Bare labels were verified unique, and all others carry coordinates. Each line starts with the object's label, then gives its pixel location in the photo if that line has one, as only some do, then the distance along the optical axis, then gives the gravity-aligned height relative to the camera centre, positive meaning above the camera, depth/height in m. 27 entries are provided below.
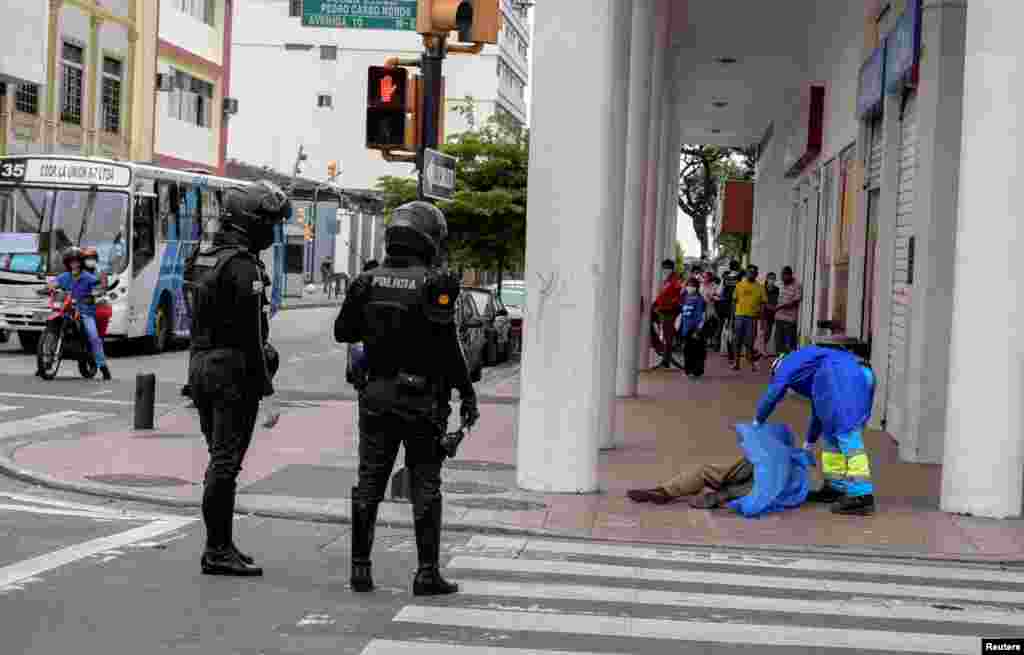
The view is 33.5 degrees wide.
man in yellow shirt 27.73 -0.52
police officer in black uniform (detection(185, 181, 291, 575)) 8.29 -0.52
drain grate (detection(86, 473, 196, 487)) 11.93 -1.66
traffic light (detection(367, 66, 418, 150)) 11.97 +1.07
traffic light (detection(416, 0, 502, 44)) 11.68 +1.68
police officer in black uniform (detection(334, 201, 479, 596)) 7.90 -0.54
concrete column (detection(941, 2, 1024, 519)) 11.78 +0.04
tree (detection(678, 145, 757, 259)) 65.81 +4.25
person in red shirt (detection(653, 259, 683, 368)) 28.64 -0.64
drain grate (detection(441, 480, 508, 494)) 12.37 -1.66
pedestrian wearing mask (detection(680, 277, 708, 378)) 27.03 -0.97
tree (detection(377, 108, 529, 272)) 40.28 +1.50
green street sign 16.19 +2.34
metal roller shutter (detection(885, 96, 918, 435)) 16.55 +0.02
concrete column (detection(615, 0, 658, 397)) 20.25 +1.30
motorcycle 21.27 -1.21
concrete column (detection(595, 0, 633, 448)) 12.62 +0.91
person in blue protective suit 11.77 -0.83
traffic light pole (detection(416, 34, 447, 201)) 11.95 +1.23
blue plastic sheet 11.70 -1.34
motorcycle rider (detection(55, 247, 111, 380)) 21.56 -0.59
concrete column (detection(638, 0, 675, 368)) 24.80 +1.81
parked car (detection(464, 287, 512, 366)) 29.50 -1.02
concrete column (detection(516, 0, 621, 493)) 12.21 +0.13
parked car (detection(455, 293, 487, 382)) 25.44 -1.06
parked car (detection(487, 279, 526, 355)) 33.16 -0.85
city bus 26.66 +0.17
